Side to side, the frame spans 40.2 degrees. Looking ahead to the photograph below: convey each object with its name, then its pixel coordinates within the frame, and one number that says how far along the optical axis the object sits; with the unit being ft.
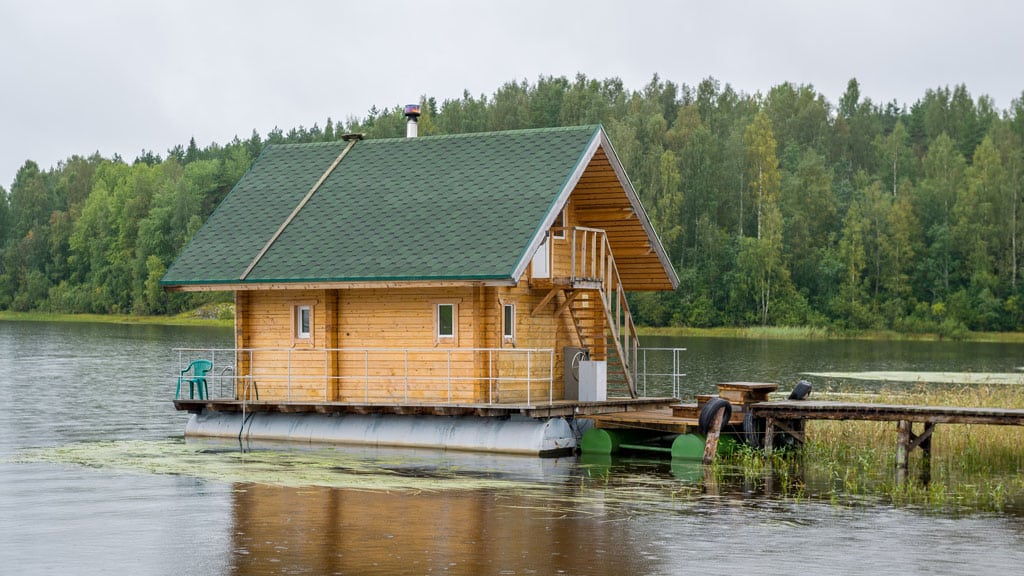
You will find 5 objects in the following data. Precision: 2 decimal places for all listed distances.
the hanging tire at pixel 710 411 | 85.87
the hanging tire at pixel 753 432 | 89.40
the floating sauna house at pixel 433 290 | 91.81
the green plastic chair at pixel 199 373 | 102.47
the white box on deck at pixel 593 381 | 98.43
